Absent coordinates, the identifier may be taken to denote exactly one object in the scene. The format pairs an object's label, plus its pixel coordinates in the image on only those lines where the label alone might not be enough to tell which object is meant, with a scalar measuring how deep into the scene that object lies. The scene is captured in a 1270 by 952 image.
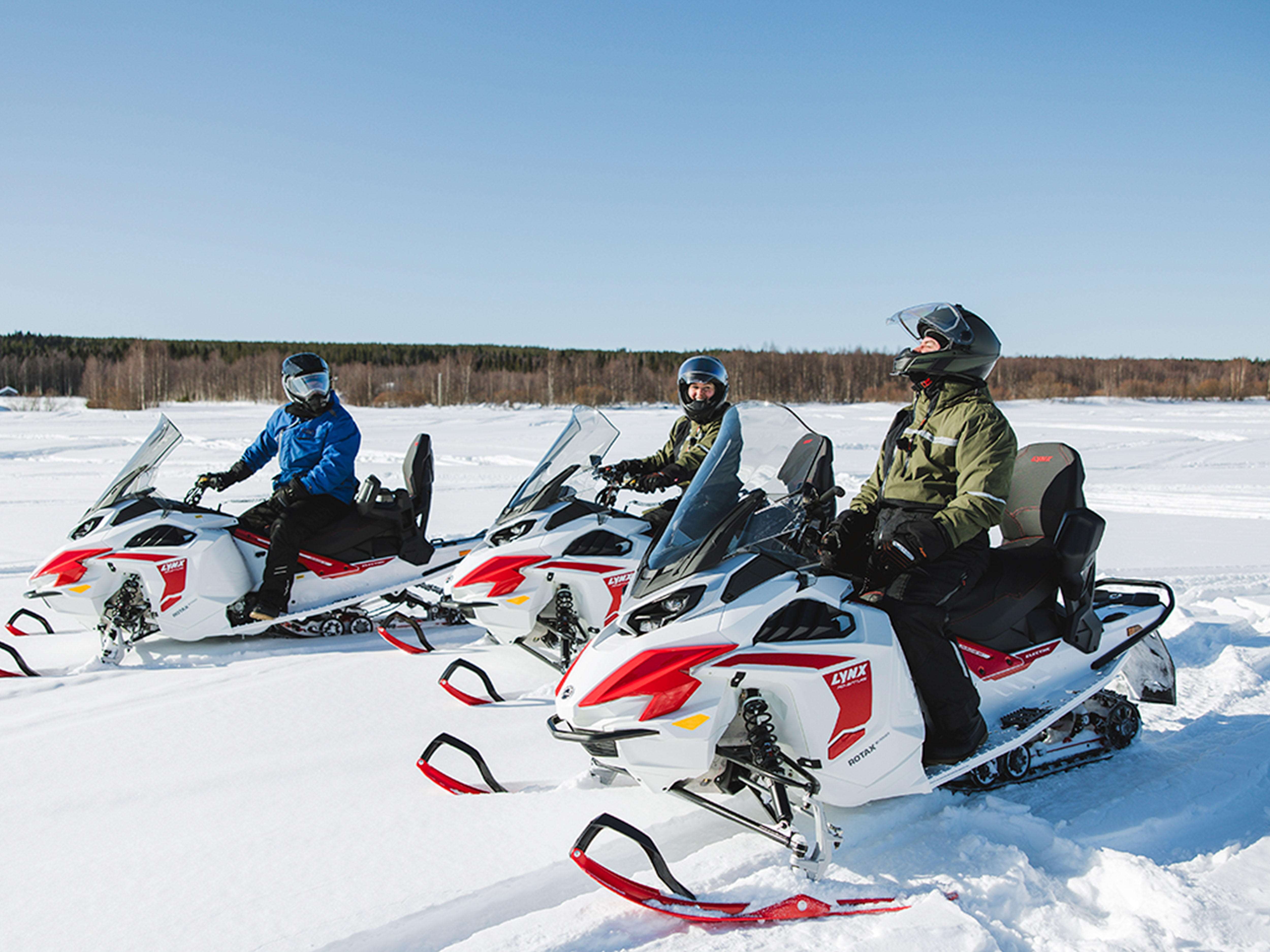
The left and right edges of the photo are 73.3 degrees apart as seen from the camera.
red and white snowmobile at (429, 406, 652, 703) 4.51
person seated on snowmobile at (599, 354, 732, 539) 5.09
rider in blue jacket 5.09
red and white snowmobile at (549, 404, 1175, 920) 2.40
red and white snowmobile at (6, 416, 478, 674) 4.69
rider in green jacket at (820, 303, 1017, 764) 2.75
